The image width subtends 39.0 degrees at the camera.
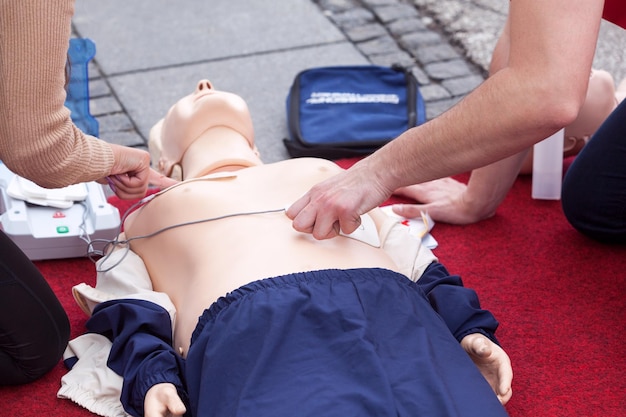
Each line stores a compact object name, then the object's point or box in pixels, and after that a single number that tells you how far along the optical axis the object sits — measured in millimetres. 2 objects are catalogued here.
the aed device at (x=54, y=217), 2359
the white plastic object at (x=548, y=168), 2639
